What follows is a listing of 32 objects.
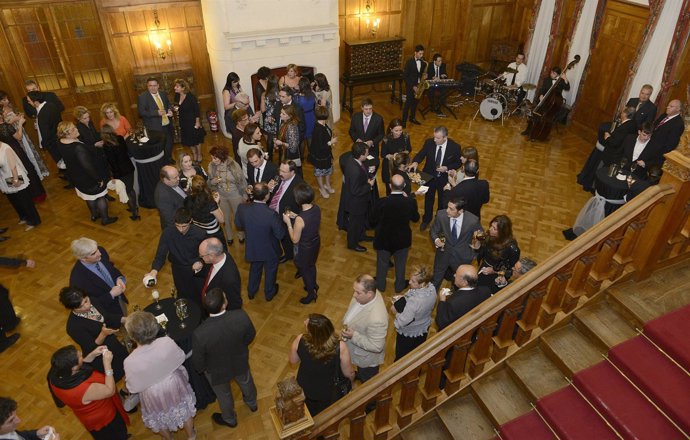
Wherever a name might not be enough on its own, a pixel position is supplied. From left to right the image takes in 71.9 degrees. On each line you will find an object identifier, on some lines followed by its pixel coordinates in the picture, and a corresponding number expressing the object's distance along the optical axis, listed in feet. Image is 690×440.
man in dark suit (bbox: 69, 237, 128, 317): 13.79
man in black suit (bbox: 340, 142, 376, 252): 18.95
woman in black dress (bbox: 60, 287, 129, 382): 12.44
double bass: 29.19
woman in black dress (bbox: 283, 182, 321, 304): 16.03
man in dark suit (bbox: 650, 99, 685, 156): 21.35
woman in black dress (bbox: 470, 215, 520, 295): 14.56
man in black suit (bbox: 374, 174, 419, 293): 16.56
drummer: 34.27
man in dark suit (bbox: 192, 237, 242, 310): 13.67
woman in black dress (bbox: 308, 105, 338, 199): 21.71
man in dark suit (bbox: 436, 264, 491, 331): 12.50
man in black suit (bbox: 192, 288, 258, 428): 12.18
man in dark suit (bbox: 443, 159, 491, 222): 17.78
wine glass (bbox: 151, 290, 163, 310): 14.01
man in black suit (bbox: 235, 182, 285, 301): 16.43
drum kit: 33.42
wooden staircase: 10.88
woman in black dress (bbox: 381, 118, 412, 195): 20.88
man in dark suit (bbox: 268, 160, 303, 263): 17.62
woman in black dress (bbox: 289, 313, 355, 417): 10.83
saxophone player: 31.55
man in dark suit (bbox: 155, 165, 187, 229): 16.96
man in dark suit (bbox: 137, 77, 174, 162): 24.44
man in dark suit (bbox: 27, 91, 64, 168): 23.65
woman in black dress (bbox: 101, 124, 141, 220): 21.27
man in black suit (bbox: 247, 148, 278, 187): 18.22
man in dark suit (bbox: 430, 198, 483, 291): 16.16
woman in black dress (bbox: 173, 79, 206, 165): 25.05
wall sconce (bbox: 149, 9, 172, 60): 29.14
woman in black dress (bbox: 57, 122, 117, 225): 19.53
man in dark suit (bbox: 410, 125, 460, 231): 20.20
